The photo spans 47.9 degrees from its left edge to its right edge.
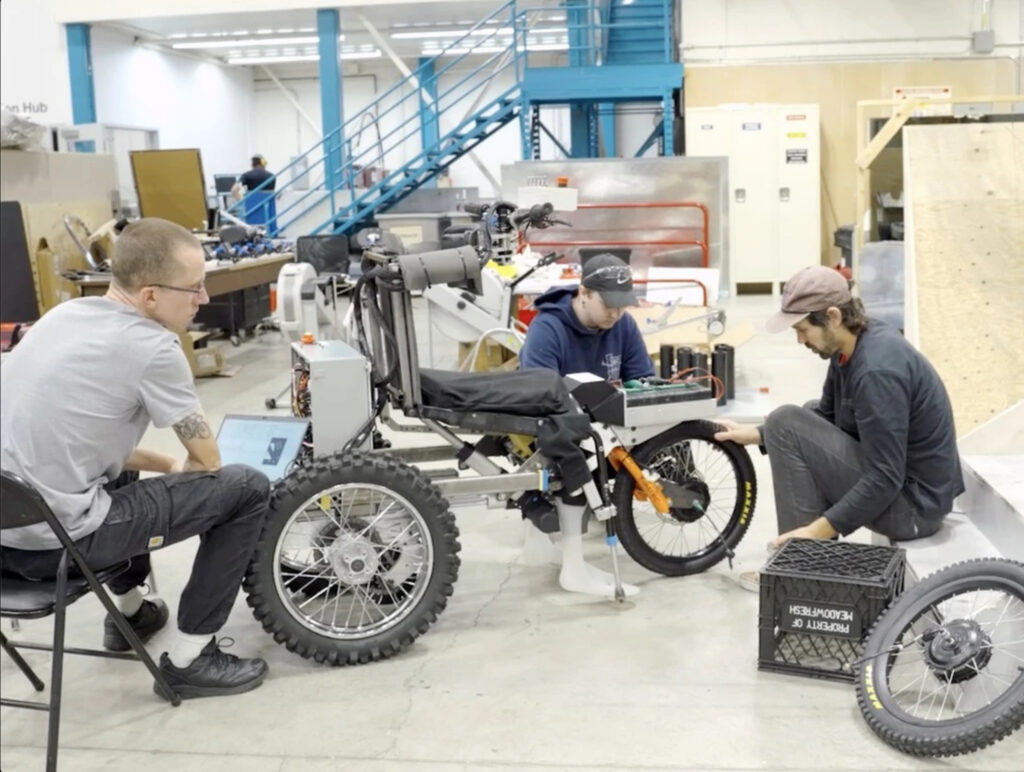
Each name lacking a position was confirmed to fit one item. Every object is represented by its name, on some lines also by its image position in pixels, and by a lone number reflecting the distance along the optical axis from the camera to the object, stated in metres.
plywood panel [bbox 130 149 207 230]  9.73
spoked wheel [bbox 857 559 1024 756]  2.59
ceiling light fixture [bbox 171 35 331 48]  16.72
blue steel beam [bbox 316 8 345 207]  13.77
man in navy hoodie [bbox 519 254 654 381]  3.86
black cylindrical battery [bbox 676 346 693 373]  6.10
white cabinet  12.15
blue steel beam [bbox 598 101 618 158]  16.34
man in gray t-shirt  2.76
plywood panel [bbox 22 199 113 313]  8.07
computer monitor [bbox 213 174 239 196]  16.69
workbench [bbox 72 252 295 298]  7.50
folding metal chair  2.53
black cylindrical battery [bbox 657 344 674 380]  6.32
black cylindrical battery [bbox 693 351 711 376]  6.06
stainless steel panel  8.99
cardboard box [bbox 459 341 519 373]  6.89
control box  3.35
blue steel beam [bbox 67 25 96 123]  14.50
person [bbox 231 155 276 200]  13.91
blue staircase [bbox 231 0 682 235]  12.02
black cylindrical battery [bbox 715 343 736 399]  6.37
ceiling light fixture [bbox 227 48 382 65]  18.50
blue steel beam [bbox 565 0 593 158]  13.11
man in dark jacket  3.21
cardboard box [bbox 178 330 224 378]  8.00
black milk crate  2.98
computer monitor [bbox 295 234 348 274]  9.38
